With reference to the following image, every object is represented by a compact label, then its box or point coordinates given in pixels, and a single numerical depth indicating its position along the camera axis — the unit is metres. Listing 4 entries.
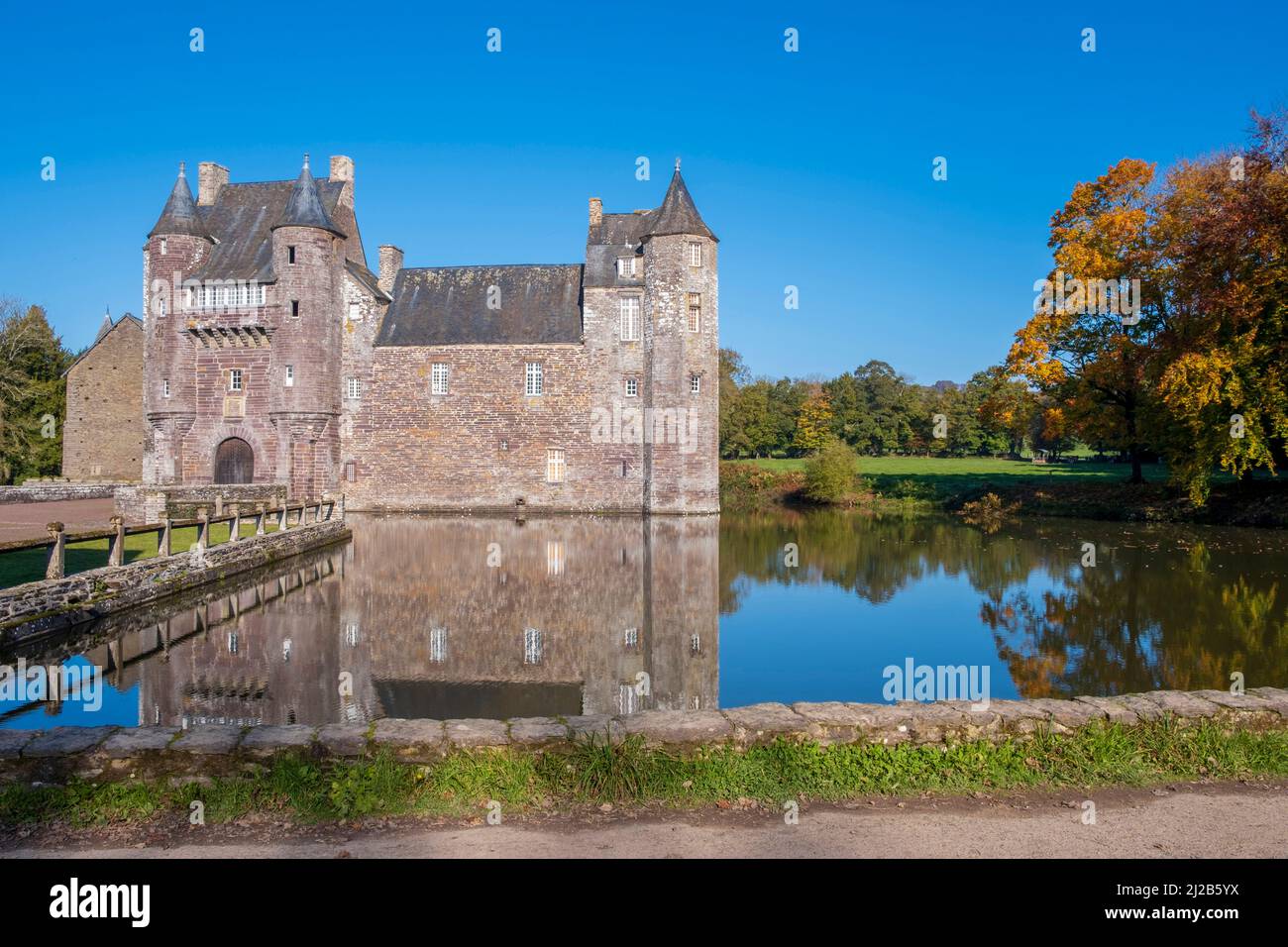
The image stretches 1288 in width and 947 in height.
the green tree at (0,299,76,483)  41.38
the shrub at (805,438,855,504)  39.16
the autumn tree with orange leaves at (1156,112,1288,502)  22.81
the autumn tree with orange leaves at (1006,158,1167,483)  29.03
